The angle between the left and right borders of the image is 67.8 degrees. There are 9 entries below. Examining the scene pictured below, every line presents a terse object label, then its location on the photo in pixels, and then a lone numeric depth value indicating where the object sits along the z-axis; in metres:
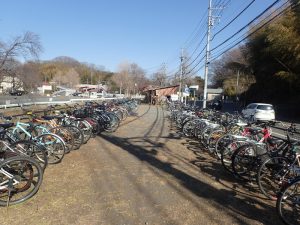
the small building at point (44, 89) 57.89
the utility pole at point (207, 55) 16.19
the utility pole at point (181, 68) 28.69
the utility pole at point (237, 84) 38.07
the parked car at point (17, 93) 41.37
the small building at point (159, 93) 31.13
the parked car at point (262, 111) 15.16
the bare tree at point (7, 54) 22.26
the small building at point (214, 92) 56.49
